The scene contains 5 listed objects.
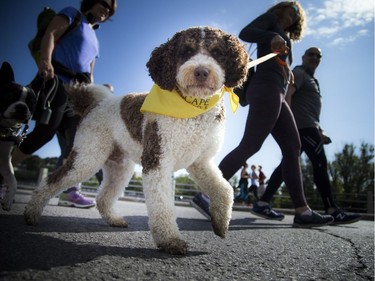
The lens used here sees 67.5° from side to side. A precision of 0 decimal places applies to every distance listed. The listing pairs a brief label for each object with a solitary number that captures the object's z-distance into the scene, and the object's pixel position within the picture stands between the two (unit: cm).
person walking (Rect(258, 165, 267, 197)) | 1246
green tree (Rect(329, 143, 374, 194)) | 2097
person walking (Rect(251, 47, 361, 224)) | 449
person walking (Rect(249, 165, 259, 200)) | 1248
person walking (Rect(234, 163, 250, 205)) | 1205
